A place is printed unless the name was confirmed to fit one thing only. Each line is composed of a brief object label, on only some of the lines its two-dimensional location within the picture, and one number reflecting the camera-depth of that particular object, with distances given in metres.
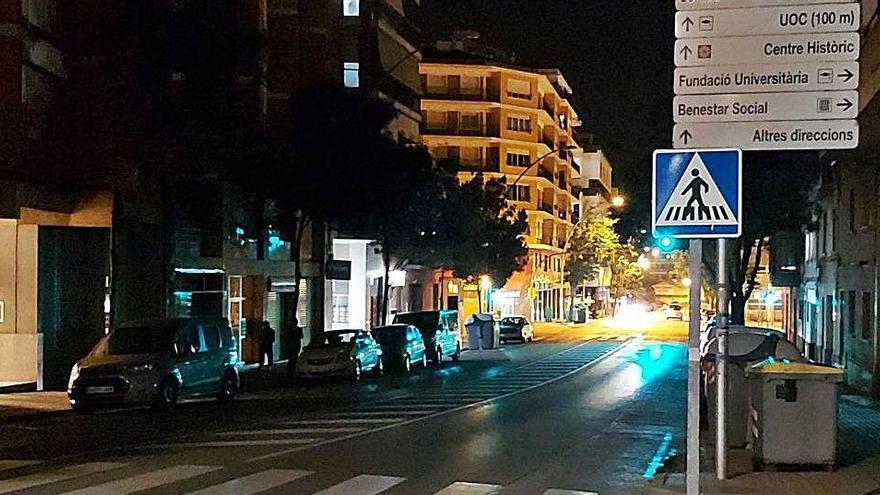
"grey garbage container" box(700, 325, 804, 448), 15.59
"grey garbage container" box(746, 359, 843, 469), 13.31
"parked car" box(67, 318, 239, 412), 22.86
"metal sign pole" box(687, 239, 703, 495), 9.70
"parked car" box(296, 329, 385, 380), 33.06
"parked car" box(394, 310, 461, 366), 42.12
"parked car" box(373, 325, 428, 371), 37.69
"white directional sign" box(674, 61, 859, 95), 10.39
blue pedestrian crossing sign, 10.06
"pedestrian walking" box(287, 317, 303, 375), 33.94
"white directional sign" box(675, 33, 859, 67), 10.34
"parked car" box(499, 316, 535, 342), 60.91
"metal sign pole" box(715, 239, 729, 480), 12.51
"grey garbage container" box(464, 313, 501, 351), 53.44
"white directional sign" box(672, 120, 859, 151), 10.47
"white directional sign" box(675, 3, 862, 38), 10.27
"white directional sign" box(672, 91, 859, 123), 10.39
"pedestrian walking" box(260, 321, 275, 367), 37.09
